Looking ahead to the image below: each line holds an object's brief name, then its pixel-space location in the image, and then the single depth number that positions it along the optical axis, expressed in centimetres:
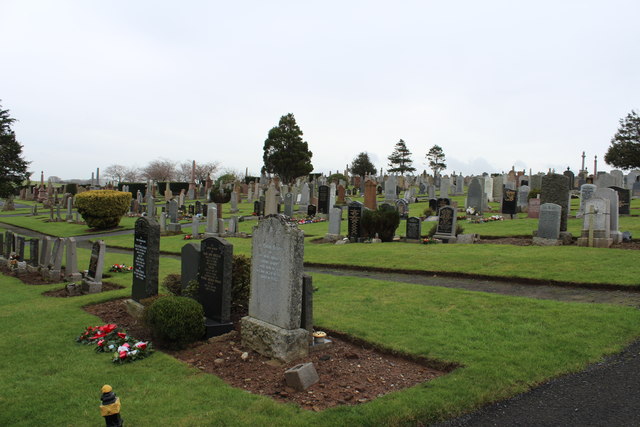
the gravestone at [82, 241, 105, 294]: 1245
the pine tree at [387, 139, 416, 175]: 8369
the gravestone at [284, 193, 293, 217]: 3152
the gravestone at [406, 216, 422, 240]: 1992
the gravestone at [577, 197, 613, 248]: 1573
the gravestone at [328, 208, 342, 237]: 2127
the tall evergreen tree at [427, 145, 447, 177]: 8662
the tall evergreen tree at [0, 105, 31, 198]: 3309
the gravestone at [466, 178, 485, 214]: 2783
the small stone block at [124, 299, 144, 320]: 962
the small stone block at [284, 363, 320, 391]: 608
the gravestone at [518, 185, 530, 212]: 2855
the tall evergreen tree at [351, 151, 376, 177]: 8031
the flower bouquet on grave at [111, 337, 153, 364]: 734
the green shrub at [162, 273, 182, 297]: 1015
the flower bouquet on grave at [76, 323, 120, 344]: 823
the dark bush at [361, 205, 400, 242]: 2036
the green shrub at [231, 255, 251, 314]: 937
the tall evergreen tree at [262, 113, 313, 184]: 7044
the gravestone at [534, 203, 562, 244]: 1662
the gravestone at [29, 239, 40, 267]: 1599
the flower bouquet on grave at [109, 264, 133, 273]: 1562
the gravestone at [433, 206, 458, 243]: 1908
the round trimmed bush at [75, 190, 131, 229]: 3041
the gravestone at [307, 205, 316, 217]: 3208
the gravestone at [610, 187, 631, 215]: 2306
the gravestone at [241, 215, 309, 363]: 717
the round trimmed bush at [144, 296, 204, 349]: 772
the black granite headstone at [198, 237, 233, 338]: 834
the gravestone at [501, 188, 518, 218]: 2555
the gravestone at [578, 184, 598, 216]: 2300
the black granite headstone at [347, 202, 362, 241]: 2072
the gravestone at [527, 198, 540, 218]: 2475
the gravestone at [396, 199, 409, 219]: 2741
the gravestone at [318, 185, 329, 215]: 3169
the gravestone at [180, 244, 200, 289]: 943
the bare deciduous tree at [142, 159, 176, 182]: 9596
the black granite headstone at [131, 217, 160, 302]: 974
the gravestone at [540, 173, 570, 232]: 1892
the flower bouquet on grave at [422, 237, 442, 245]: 1909
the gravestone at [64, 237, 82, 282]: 1362
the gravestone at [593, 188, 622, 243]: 1606
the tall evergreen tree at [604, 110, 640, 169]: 4438
